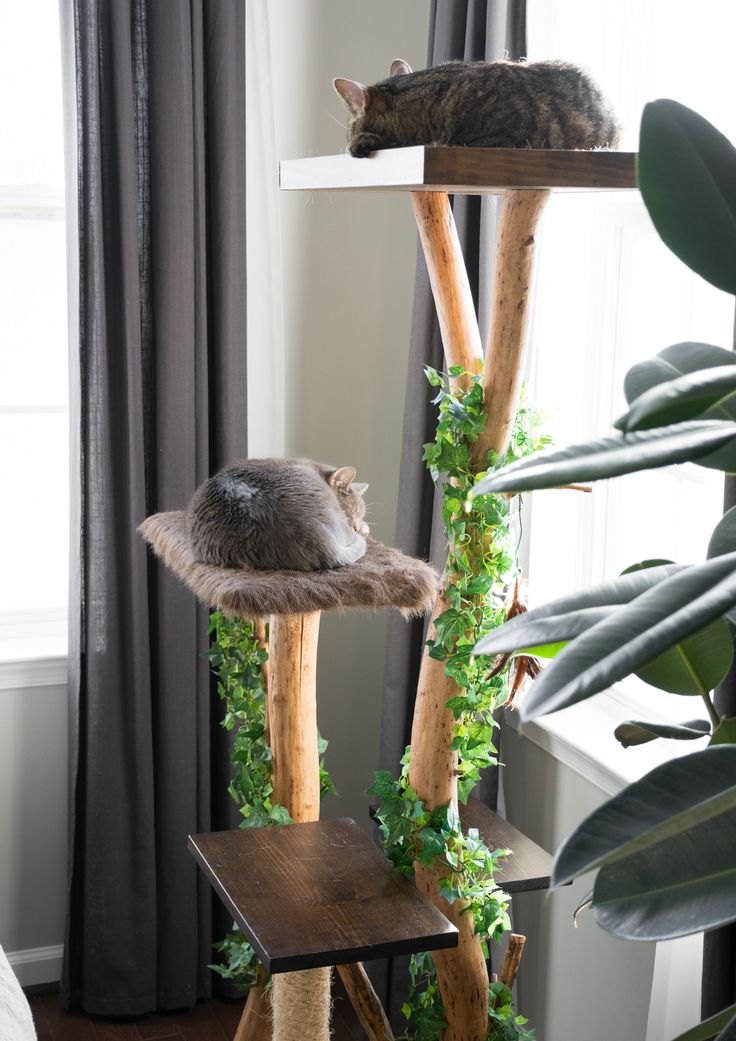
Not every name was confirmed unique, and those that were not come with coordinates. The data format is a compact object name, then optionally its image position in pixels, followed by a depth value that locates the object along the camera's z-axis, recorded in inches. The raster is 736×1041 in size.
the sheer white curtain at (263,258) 101.0
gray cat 69.6
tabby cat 55.2
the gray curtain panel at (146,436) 92.9
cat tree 54.6
